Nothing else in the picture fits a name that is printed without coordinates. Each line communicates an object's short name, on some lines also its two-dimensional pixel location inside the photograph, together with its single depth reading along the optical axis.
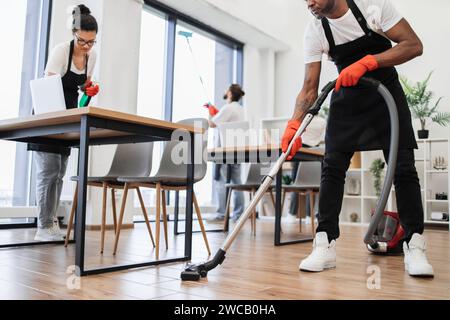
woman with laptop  2.55
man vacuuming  1.72
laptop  2.09
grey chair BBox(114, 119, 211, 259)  2.23
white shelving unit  4.79
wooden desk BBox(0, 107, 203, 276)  1.71
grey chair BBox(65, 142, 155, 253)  2.53
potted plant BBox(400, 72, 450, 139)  4.87
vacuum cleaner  1.63
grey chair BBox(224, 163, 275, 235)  3.65
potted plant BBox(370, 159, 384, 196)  4.86
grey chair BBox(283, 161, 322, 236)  3.44
